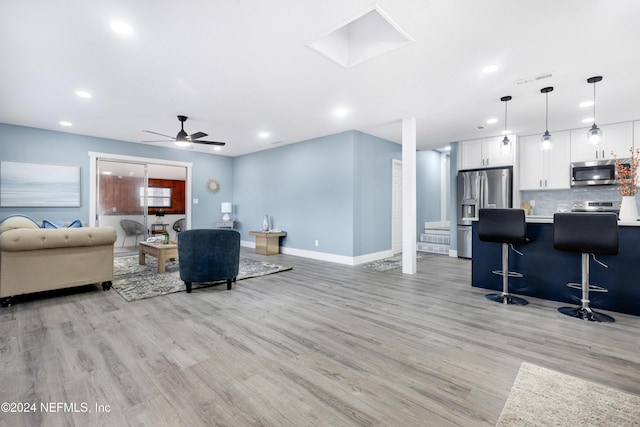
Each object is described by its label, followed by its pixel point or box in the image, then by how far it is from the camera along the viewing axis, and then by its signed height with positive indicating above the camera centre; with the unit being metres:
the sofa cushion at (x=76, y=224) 4.23 -0.17
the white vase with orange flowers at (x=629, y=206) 3.17 +0.06
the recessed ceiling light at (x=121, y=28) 2.43 +1.59
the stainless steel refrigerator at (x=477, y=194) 5.93 +0.38
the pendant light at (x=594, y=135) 3.62 +0.97
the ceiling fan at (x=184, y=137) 5.01 +1.32
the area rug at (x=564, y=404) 1.52 -1.10
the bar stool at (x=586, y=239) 2.79 -0.28
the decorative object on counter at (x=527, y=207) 6.04 +0.09
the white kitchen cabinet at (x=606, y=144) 5.00 +1.21
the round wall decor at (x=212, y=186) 8.29 +0.77
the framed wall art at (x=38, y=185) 5.46 +0.55
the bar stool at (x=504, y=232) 3.38 -0.25
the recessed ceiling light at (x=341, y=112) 4.59 +1.63
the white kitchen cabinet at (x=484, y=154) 6.01 +1.26
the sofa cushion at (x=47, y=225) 4.20 -0.18
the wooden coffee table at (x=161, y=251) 4.68 -0.65
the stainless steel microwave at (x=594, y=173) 5.02 +0.69
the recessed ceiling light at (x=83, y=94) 3.89 +1.64
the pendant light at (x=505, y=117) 4.01 +1.58
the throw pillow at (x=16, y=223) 3.46 -0.14
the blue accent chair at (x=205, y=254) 3.72 -0.55
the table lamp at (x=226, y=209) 8.27 +0.09
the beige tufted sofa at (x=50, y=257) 3.19 -0.54
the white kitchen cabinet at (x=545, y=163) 5.58 +0.96
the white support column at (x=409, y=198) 4.95 +0.24
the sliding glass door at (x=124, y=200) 6.80 +0.29
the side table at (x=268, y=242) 6.82 -0.72
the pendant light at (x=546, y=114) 3.68 +1.56
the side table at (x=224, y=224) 8.34 -0.34
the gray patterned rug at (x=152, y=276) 3.82 -1.02
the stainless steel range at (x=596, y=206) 5.19 +0.10
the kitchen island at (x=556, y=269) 3.06 -0.70
